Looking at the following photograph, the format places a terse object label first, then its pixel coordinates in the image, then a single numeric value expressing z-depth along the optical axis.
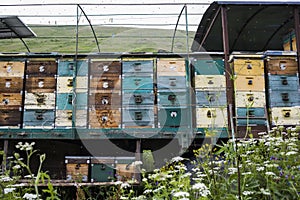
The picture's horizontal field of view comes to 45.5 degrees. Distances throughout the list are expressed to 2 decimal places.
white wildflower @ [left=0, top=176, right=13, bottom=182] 3.01
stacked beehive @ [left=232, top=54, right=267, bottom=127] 6.70
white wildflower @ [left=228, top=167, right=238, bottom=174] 2.75
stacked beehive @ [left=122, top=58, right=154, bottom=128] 6.69
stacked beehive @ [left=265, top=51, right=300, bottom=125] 6.71
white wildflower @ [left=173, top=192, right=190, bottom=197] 2.02
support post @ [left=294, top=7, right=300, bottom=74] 7.34
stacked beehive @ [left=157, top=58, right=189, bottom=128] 6.77
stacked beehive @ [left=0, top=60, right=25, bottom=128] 6.79
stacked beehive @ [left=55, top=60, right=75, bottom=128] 6.70
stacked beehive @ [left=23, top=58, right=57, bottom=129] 6.71
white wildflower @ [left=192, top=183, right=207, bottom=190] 2.17
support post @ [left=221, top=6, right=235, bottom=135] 6.73
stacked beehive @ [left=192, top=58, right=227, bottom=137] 6.70
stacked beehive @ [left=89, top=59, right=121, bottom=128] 6.71
